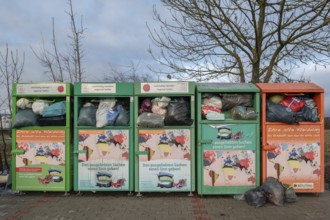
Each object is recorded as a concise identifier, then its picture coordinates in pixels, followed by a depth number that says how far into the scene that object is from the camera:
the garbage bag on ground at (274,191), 6.04
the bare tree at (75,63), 10.64
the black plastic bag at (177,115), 6.41
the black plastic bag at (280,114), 6.36
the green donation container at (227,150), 6.45
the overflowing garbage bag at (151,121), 6.39
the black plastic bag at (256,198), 5.98
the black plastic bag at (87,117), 6.52
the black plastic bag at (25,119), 6.57
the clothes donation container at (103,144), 6.54
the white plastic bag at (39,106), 6.66
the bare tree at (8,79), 9.61
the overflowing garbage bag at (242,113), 6.45
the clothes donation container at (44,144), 6.62
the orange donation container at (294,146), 6.46
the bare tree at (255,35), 8.31
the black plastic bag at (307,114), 6.50
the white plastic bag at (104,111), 6.50
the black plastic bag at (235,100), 6.57
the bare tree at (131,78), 15.14
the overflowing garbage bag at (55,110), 6.58
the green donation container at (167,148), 6.48
